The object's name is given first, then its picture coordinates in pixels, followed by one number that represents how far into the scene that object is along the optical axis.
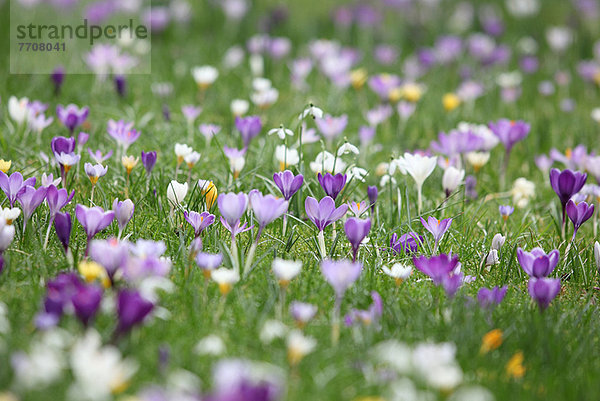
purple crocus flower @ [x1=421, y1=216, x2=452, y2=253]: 5.01
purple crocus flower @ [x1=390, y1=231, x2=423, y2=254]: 5.22
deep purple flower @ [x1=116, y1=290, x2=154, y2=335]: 3.34
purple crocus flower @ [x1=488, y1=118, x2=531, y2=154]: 7.14
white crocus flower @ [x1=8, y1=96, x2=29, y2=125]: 6.49
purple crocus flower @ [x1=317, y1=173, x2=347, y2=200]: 5.07
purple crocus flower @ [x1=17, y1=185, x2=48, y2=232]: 4.59
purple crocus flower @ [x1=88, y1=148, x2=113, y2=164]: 5.48
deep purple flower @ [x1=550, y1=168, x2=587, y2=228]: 5.36
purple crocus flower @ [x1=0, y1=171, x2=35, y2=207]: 4.68
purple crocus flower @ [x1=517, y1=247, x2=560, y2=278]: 4.50
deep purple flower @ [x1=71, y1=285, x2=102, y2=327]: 3.34
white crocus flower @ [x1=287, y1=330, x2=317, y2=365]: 3.41
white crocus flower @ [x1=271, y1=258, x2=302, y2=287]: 3.95
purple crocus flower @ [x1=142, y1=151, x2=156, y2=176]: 5.59
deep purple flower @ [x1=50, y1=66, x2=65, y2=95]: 7.86
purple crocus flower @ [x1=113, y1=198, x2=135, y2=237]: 4.67
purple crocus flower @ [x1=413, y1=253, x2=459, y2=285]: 4.37
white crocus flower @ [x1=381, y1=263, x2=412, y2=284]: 4.54
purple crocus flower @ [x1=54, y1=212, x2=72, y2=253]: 4.32
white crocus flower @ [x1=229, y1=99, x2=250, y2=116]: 7.35
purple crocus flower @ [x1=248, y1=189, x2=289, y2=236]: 4.44
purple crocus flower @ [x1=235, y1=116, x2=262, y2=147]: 6.54
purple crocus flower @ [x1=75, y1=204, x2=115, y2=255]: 4.32
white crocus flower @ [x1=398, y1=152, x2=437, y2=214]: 5.69
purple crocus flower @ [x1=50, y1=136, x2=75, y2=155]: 5.27
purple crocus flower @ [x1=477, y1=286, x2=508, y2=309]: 4.37
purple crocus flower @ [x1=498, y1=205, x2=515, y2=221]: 5.77
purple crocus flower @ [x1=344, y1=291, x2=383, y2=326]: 4.04
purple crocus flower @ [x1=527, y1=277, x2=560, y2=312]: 4.30
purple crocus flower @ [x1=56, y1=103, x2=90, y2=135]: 6.25
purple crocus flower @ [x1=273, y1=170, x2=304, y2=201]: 4.98
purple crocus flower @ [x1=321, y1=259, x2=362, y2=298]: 3.91
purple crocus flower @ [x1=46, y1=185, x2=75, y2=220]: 4.66
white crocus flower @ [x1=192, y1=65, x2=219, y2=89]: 8.23
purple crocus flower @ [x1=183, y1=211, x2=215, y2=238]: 4.71
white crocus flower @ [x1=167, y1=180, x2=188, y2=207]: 5.07
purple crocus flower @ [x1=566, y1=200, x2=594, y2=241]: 5.30
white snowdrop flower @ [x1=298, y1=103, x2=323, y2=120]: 5.54
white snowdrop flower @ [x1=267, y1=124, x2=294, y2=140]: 5.32
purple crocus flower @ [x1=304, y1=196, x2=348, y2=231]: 4.73
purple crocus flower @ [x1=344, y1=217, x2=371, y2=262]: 4.52
